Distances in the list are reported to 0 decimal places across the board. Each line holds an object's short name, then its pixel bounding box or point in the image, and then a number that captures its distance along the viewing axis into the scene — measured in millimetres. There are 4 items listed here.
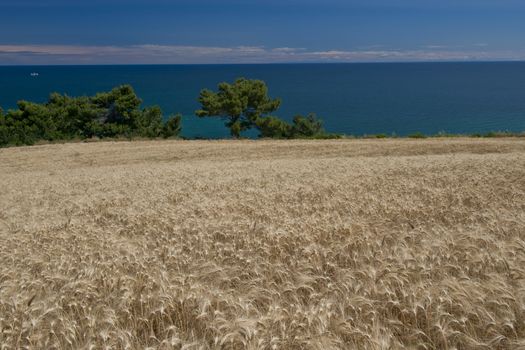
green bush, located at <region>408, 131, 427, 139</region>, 37594
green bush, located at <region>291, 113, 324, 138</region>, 57844
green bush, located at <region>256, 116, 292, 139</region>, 54438
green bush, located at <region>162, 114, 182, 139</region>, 54800
